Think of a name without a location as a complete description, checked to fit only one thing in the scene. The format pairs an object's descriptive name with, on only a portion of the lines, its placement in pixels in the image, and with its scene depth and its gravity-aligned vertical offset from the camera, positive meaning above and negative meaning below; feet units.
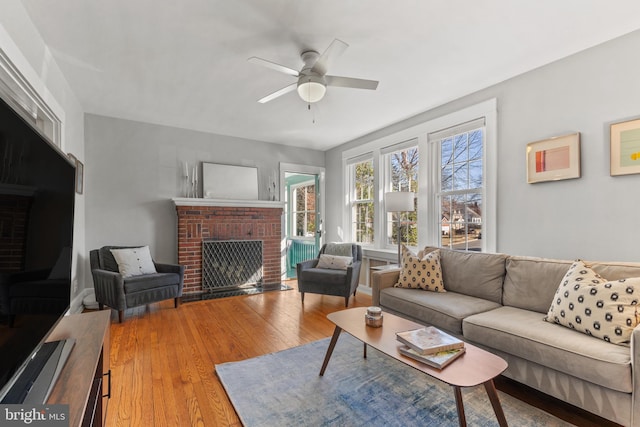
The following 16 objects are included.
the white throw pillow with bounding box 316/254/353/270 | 13.30 -1.93
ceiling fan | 7.33 +3.55
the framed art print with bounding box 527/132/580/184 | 8.02 +1.68
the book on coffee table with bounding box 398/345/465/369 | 4.73 -2.25
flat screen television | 2.62 -0.39
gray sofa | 4.92 -2.27
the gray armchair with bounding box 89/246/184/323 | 10.21 -2.37
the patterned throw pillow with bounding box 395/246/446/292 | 9.37 -1.73
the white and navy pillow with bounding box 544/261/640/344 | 5.36 -1.65
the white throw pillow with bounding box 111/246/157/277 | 11.27 -1.67
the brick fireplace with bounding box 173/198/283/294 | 13.99 -0.50
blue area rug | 5.47 -3.62
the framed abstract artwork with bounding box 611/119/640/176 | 7.02 +1.71
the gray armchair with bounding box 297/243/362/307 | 12.26 -2.52
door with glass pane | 18.61 -0.10
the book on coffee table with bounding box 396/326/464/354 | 5.07 -2.16
